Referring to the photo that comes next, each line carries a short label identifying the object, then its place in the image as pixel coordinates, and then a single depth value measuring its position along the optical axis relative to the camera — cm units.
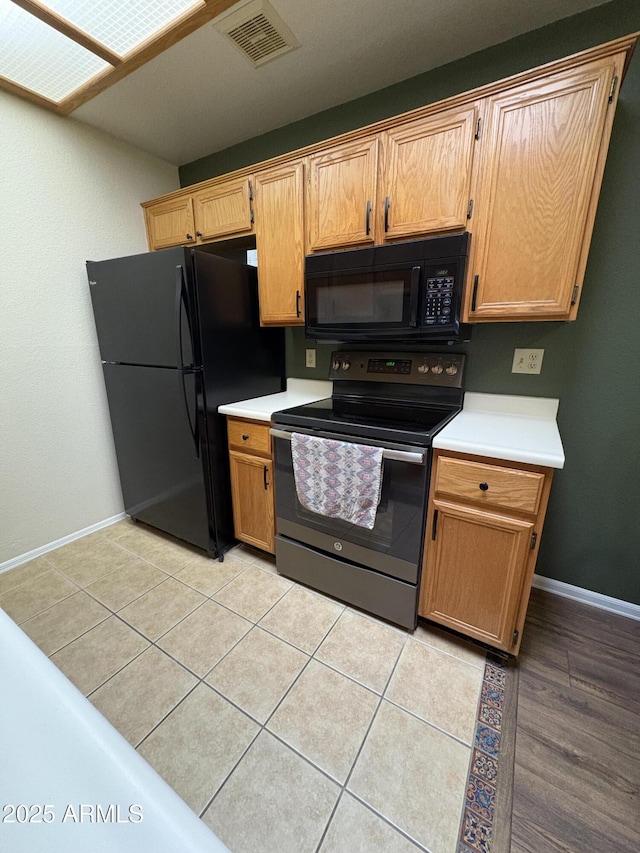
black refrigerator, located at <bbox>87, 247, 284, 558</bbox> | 174
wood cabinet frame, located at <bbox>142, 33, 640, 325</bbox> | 115
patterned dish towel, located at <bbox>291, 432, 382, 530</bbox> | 140
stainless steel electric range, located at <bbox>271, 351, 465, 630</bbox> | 139
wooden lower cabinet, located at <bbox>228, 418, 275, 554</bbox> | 181
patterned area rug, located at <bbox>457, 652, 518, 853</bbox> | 95
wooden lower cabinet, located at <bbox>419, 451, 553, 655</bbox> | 121
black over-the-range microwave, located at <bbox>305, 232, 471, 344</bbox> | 142
